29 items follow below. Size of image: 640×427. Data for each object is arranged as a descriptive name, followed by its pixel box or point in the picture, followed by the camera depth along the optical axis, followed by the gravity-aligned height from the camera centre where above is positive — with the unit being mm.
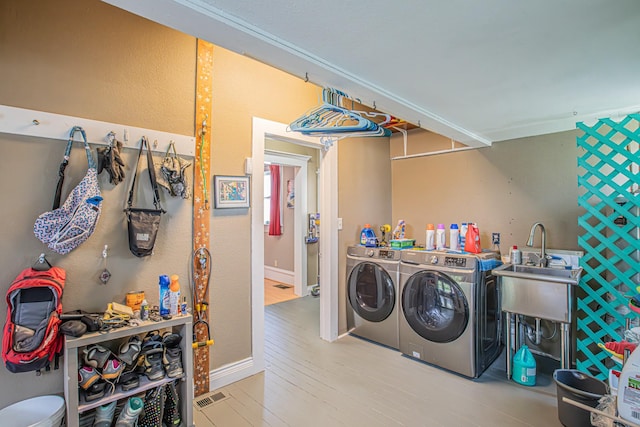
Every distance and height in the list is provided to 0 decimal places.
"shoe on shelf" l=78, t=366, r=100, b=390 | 1571 -825
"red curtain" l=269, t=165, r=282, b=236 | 6008 +281
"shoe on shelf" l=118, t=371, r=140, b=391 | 1691 -917
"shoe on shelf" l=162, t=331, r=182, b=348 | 1903 -764
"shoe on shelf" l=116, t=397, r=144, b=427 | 1677 -1077
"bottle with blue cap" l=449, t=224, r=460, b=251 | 3080 -202
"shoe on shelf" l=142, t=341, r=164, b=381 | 1783 -841
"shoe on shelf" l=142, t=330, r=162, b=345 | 1882 -749
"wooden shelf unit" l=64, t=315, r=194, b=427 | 1516 -828
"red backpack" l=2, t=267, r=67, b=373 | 1438 -502
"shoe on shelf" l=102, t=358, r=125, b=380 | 1638 -821
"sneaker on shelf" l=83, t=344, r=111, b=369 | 1635 -749
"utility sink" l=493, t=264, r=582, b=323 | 2152 -551
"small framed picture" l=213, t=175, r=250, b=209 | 2359 +206
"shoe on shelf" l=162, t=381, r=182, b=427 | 1844 -1156
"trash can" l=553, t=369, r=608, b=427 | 1788 -1095
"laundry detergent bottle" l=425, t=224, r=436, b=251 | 3204 -229
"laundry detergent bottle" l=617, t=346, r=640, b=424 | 1128 -648
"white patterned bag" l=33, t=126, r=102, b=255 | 1586 +2
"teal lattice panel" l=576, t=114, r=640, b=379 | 2156 -195
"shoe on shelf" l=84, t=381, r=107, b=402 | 1586 -912
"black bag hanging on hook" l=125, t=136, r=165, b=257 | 1876 -23
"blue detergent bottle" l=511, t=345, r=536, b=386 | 2381 -1178
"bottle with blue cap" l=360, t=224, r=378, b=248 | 3367 -230
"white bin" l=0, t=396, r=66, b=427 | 1516 -987
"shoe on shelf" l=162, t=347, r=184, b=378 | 1825 -871
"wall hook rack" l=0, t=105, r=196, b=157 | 1585 +515
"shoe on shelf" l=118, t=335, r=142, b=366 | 1724 -765
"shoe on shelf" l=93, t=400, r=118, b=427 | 1646 -1069
